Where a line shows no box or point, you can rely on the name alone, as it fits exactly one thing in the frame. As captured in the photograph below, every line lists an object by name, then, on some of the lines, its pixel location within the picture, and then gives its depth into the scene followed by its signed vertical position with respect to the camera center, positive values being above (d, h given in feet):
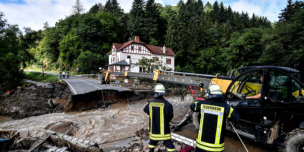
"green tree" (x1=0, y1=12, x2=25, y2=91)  70.13 +5.47
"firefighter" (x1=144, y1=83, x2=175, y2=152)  11.19 -3.54
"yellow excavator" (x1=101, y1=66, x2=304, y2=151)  11.27 -3.01
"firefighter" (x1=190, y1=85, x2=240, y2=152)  8.79 -2.84
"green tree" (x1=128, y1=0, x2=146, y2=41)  152.87 +51.49
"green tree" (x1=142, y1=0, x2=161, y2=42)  151.38 +48.03
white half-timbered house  104.68 +12.02
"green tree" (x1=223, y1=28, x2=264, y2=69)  99.35 +13.67
